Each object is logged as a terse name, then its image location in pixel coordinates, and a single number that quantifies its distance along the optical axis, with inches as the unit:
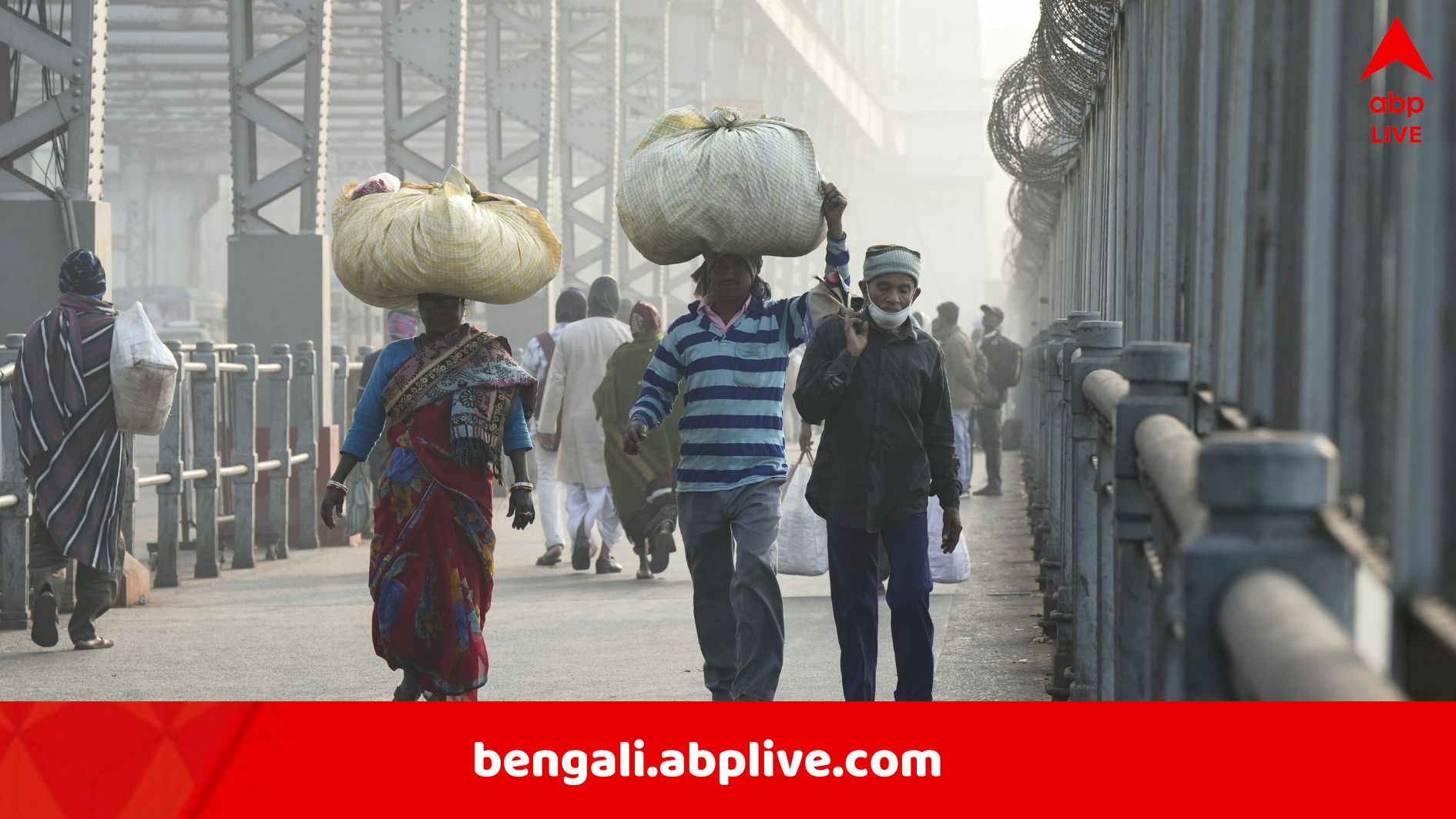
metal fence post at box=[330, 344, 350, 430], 1182.3
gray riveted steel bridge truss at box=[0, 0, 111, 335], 930.7
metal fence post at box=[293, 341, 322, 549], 1107.3
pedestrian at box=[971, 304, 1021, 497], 1493.6
